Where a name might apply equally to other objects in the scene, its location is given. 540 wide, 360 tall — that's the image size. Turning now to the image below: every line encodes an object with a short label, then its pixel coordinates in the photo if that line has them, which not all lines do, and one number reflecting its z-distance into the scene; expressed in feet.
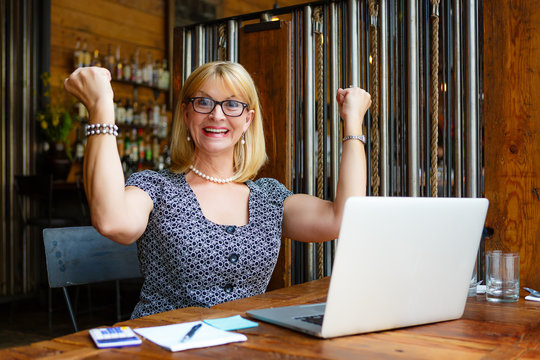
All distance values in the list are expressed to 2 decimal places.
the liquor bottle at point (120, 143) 18.17
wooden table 3.10
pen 3.28
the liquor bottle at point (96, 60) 17.25
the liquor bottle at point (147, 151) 18.88
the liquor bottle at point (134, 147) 18.38
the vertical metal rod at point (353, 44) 6.97
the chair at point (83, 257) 5.38
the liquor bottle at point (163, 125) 19.41
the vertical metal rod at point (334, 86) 7.16
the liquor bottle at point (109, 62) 17.75
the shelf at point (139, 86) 18.47
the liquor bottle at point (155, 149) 19.13
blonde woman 5.29
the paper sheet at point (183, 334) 3.20
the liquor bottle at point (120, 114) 17.90
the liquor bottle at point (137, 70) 18.70
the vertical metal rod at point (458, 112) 6.23
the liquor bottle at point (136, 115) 18.53
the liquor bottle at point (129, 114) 18.26
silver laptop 3.31
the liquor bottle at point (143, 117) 18.71
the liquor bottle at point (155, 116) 19.13
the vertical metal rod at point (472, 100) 6.13
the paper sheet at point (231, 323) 3.61
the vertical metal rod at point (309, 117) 7.34
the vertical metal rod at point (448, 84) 6.30
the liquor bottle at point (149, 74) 19.17
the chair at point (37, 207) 14.12
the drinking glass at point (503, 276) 4.72
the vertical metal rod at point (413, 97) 6.52
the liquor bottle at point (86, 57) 16.95
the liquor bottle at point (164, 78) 19.69
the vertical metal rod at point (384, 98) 6.77
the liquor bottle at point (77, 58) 16.84
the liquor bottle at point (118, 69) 18.01
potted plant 15.76
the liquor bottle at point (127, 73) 18.33
